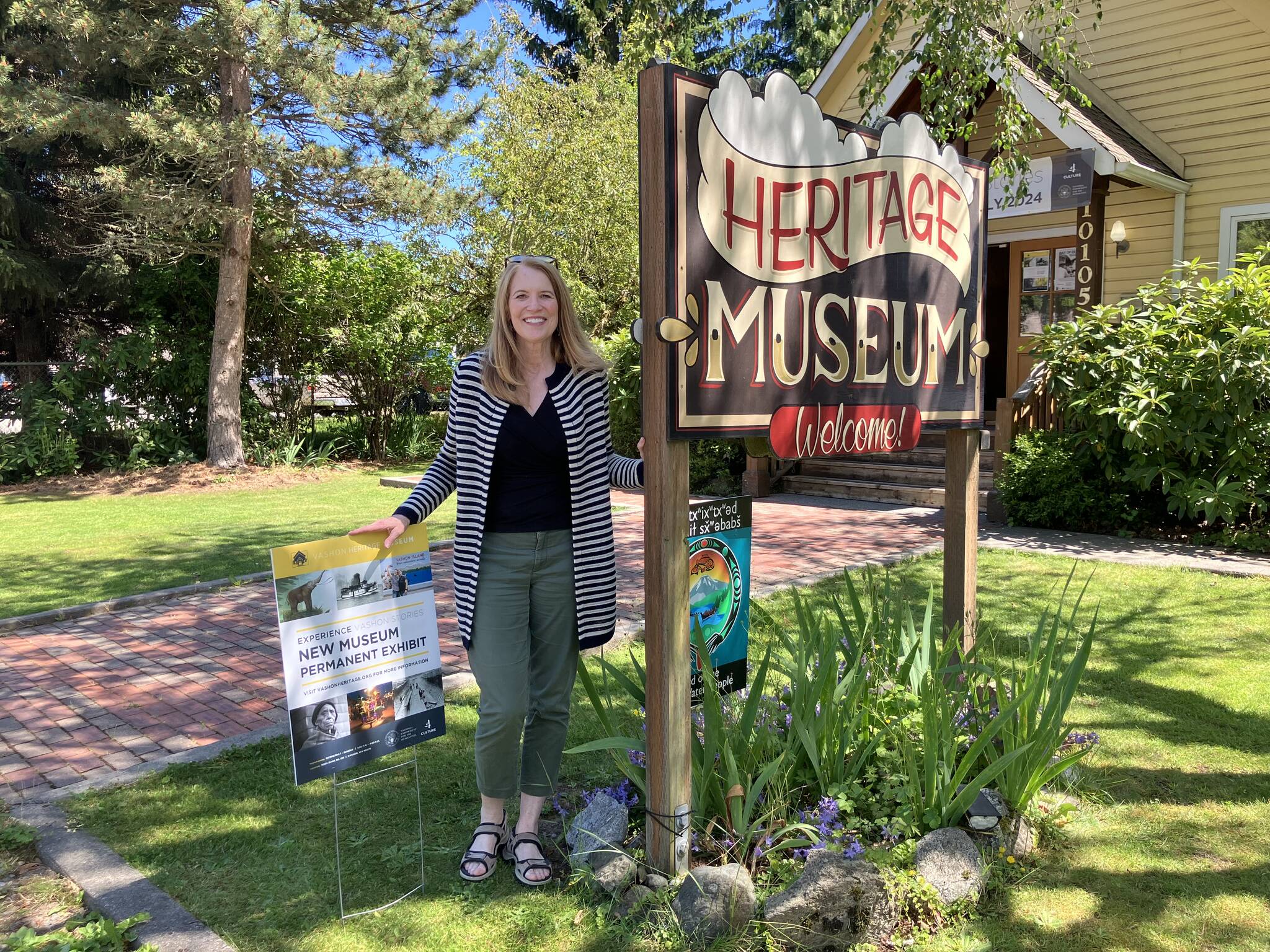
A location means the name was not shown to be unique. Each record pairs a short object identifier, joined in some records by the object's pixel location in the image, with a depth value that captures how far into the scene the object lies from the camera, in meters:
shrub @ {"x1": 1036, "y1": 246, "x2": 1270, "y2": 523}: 7.23
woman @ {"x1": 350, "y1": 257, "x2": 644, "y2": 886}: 2.74
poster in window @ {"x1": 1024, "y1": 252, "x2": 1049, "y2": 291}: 12.88
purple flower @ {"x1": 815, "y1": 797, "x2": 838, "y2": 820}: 2.77
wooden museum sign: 2.47
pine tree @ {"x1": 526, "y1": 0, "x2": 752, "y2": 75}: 26.86
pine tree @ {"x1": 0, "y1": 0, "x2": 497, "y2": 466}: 12.00
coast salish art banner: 3.06
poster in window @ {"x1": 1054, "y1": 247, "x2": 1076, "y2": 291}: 12.56
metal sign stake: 2.65
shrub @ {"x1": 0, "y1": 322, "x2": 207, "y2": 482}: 14.02
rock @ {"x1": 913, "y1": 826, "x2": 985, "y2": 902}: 2.63
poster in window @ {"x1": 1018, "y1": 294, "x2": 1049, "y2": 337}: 12.95
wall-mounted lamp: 11.20
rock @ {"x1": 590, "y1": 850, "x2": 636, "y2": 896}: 2.69
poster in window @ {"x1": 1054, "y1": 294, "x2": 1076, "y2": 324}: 12.11
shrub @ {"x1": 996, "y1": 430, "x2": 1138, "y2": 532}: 8.22
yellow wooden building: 10.49
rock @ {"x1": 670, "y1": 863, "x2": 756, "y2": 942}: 2.49
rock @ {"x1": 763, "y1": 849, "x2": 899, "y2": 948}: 2.45
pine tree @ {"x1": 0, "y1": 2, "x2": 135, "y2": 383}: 15.01
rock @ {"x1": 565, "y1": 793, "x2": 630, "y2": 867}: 2.77
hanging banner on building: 10.08
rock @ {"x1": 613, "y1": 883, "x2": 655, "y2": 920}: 2.60
